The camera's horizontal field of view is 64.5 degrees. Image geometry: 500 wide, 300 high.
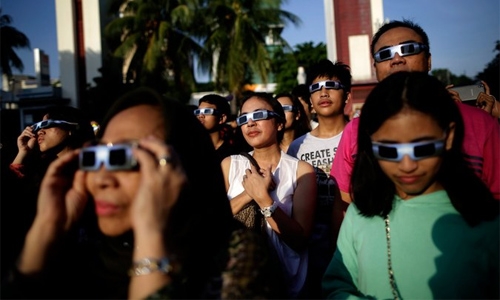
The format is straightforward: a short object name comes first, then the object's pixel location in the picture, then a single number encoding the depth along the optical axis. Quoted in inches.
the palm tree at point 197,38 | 935.7
